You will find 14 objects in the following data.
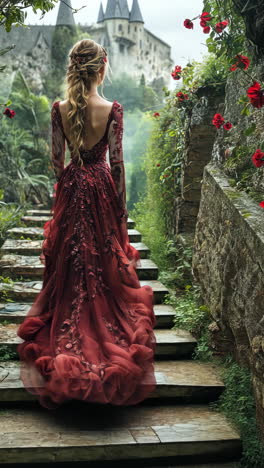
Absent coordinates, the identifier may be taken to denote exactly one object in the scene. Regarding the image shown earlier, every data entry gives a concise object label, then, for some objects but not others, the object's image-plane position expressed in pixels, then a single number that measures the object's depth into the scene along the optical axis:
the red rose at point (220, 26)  3.83
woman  2.88
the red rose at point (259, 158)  2.78
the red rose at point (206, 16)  3.95
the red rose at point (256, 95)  2.69
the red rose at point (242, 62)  3.42
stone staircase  2.73
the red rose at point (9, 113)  4.92
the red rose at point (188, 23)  4.03
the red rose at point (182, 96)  5.49
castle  41.19
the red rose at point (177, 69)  5.58
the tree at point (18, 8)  3.73
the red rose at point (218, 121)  4.10
